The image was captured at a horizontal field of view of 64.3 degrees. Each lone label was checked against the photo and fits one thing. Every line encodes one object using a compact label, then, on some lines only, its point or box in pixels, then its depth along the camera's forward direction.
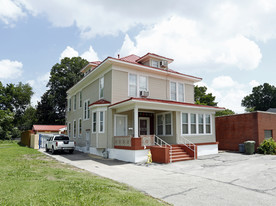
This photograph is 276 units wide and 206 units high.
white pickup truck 18.41
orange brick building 19.41
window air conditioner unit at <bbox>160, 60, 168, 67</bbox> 19.91
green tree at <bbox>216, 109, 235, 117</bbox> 48.72
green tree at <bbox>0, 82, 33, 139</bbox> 52.88
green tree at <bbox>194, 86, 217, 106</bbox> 52.22
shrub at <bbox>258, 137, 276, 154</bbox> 18.08
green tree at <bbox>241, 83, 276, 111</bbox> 68.75
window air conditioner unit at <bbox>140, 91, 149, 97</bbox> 17.50
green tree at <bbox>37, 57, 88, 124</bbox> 47.44
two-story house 15.15
